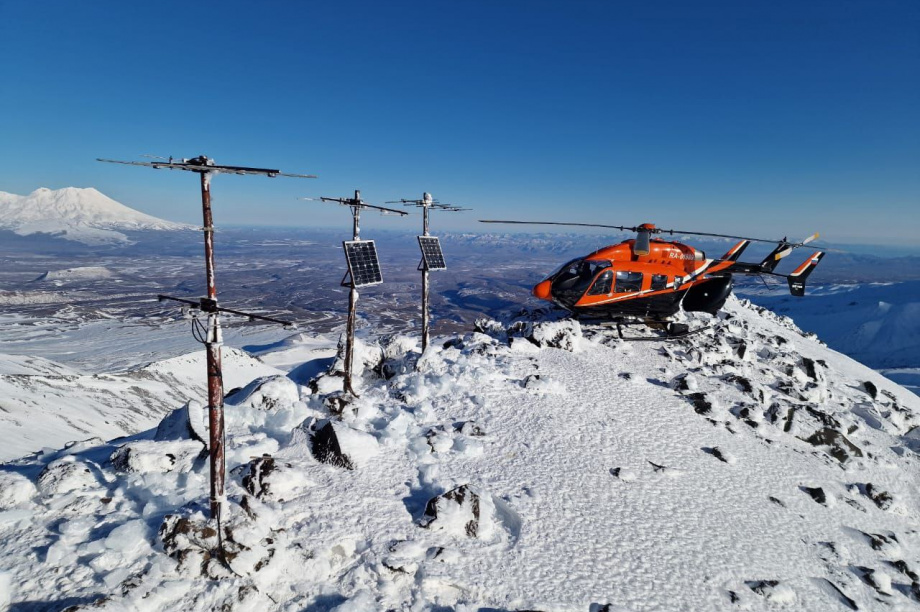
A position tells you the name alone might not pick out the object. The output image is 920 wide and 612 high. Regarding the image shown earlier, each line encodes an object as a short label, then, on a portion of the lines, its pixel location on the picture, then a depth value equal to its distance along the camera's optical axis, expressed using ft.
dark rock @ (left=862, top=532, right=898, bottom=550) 45.44
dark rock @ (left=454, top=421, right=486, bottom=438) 51.39
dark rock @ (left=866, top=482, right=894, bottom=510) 53.88
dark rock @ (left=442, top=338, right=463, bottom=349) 76.07
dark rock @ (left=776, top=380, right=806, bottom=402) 75.64
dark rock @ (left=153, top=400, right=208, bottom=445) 46.24
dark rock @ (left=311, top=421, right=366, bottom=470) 43.19
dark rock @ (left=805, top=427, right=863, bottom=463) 62.39
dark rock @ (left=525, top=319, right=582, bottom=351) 76.48
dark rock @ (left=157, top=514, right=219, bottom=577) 29.58
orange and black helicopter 75.05
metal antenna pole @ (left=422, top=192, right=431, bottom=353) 66.18
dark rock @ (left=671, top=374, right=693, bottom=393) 67.00
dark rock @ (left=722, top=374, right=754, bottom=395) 70.23
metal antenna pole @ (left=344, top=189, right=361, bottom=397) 53.16
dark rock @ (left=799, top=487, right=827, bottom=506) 50.37
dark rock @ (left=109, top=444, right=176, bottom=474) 39.45
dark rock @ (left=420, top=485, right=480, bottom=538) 36.83
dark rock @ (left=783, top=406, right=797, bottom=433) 64.44
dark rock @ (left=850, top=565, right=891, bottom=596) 39.60
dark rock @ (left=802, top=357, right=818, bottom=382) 86.89
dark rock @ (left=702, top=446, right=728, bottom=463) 53.26
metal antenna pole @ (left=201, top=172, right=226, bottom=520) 27.35
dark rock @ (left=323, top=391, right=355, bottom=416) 53.47
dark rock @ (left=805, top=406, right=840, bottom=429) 66.02
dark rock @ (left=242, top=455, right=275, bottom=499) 37.55
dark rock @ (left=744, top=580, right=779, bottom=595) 35.35
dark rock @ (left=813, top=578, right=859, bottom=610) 36.47
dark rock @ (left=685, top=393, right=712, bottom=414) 62.80
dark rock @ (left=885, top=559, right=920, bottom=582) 42.45
